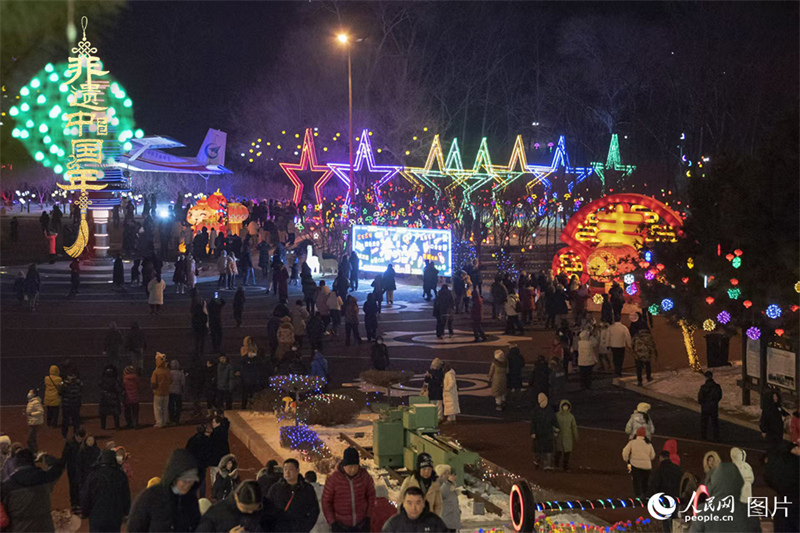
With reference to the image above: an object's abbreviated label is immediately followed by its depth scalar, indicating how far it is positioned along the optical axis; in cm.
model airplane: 6041
